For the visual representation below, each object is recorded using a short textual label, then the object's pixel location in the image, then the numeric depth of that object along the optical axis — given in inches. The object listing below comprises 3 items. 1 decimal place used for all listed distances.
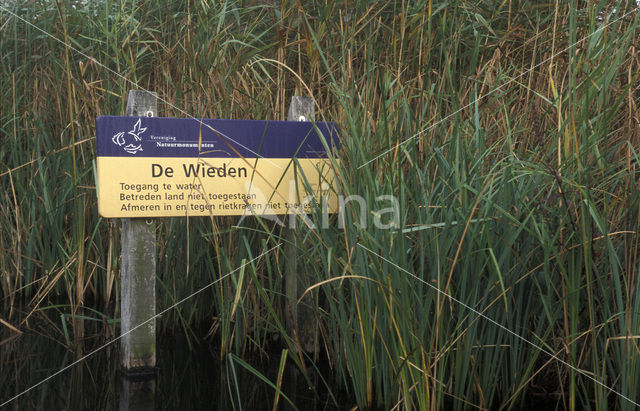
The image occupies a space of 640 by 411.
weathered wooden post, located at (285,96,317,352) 103.7
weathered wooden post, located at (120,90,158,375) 96.4
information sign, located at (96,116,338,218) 90.9
